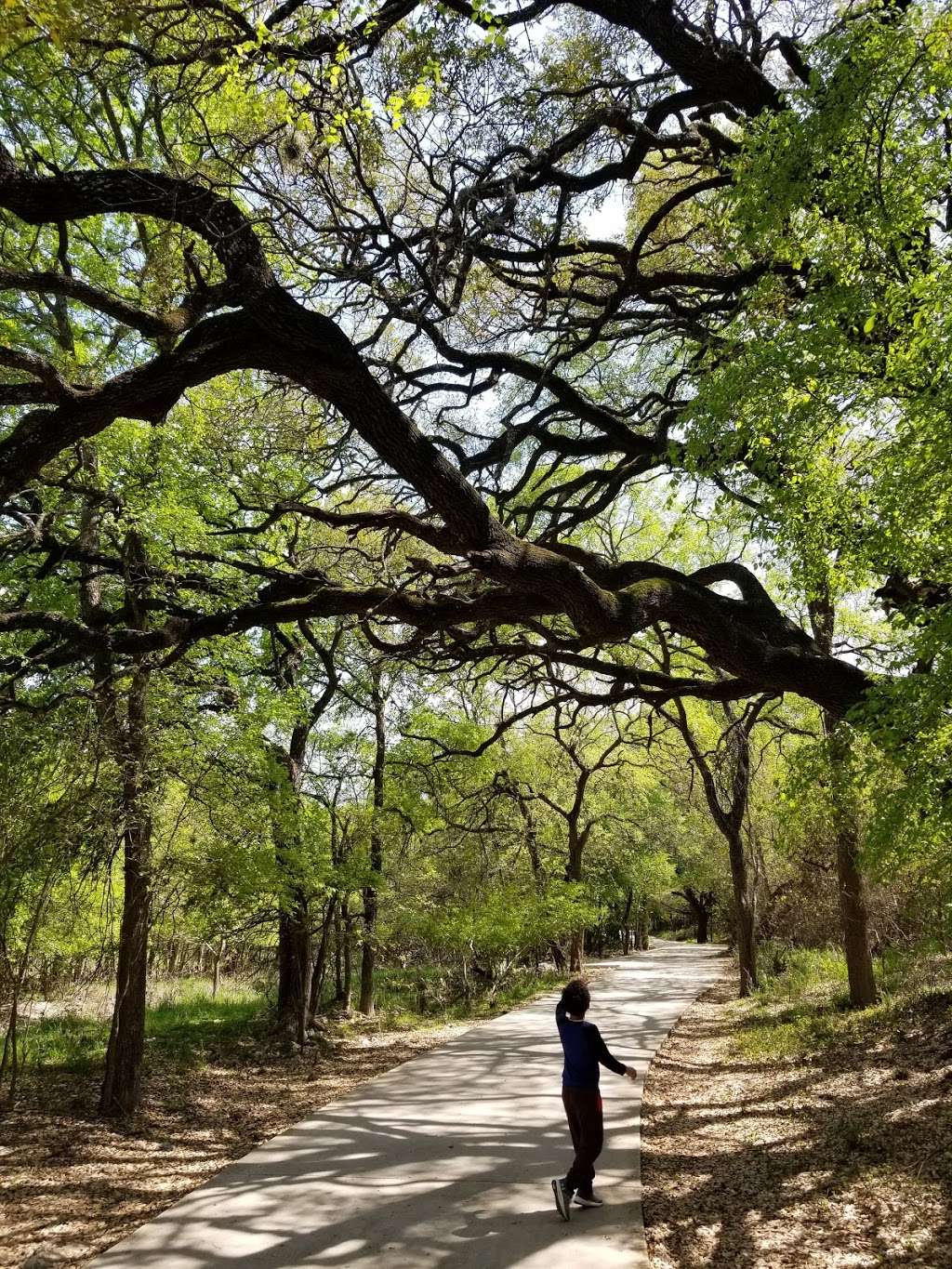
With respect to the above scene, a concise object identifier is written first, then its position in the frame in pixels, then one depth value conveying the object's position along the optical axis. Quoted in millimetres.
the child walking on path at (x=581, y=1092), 4910
